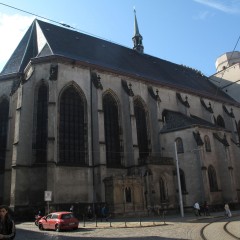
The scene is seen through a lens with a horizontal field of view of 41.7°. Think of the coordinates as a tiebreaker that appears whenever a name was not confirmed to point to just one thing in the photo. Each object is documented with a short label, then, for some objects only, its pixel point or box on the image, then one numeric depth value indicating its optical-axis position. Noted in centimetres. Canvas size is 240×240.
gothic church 2425
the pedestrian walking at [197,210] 2271
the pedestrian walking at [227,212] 2146
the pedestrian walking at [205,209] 2342
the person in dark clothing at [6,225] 500
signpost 1911
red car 1603
